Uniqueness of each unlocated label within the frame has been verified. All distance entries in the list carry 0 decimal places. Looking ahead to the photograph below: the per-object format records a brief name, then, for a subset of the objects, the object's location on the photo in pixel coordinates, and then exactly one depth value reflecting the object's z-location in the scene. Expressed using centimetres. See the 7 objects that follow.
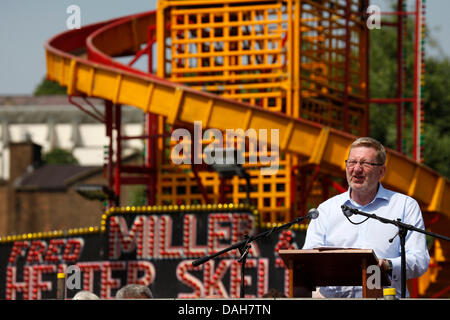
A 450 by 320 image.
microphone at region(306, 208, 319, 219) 1380
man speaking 1403
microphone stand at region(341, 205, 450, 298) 1360
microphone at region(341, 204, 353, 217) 1364
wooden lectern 1302
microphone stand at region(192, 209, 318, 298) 1387
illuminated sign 3706
